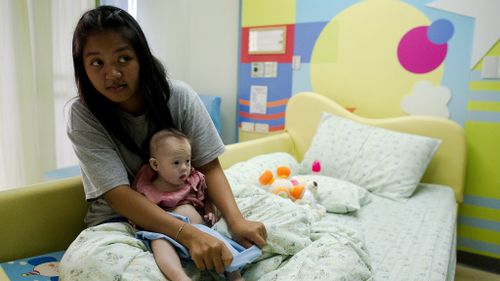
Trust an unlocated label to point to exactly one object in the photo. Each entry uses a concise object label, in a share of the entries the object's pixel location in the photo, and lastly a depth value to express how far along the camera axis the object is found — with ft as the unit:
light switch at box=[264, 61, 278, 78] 8.82
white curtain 6.84
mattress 3.92
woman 3.25
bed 3.28
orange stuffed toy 5.41
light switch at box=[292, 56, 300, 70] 8.52
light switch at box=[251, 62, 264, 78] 9.02
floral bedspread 2.83
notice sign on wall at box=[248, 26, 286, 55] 8.64
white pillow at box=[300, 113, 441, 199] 6.39
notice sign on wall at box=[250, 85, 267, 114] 9.14
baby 3.63
